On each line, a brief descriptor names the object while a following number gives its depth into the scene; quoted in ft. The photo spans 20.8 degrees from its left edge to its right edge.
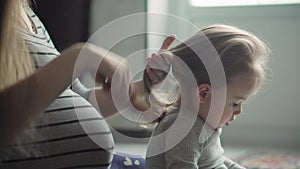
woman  3.69
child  4.35
